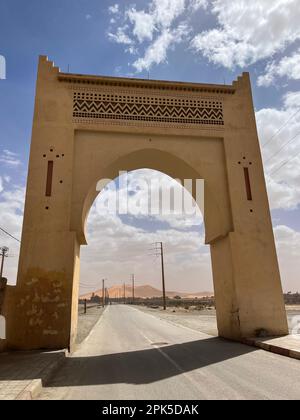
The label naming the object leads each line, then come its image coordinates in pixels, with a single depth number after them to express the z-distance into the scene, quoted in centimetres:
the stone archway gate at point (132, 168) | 866
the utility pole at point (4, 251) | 3968
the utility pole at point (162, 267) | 4181
